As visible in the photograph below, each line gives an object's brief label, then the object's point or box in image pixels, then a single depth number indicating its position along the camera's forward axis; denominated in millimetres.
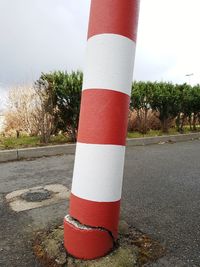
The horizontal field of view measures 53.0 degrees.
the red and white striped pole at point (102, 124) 1364
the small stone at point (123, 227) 1711
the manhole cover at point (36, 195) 2335
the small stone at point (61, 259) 1398
